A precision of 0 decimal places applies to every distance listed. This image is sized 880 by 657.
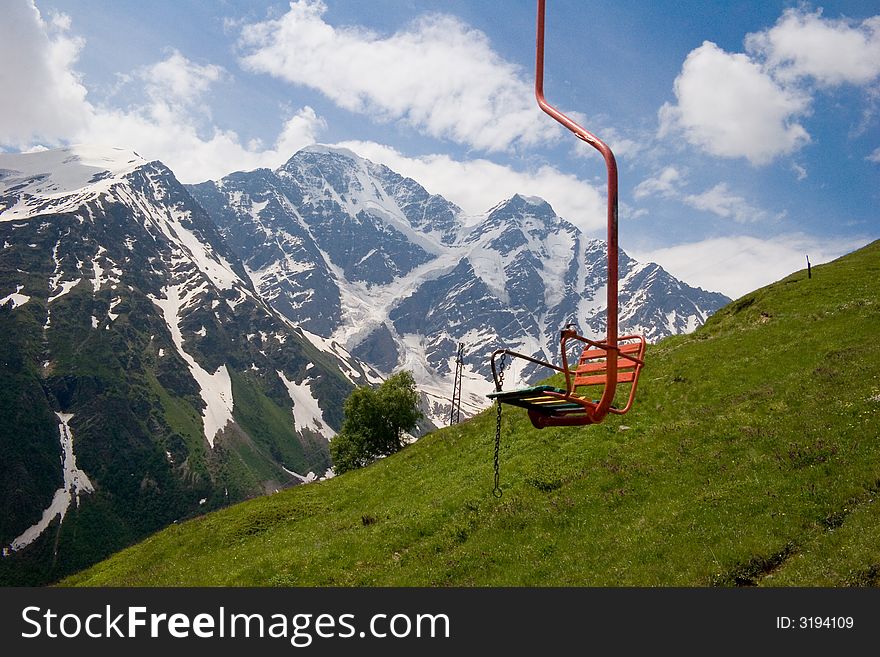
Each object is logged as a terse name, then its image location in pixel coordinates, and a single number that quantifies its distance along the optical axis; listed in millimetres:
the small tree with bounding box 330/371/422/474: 70125
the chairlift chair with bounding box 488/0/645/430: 7659
